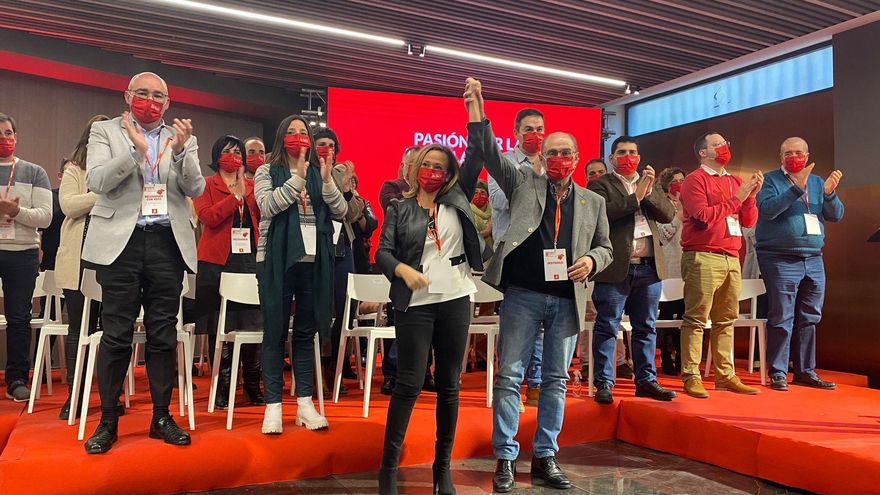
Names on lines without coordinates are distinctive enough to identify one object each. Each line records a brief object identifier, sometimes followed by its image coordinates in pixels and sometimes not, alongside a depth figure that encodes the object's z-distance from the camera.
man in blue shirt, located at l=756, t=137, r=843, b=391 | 4.41
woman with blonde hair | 2.55
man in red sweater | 4.03
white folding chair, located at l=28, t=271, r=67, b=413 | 3.53
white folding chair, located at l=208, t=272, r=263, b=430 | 3.27
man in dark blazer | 3.69
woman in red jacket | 3.57
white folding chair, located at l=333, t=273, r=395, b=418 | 3.82
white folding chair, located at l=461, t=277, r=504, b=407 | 3.77
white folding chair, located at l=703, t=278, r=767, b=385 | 4.63
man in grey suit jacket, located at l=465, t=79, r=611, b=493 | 2.83
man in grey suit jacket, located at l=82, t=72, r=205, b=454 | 2.70
